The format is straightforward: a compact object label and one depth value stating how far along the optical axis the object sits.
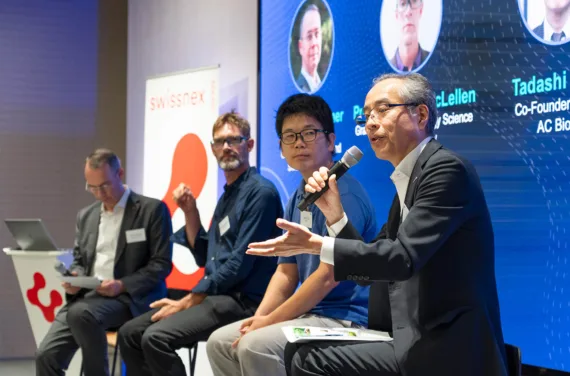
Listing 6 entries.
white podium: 4.95
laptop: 4.91
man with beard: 3.78
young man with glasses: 3.04
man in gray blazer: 4.31
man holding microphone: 2.14
